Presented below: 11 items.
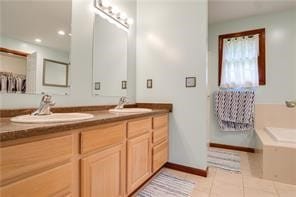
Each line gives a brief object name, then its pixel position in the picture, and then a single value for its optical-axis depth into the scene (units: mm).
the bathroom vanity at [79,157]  574
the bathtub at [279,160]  1531
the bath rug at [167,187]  1332
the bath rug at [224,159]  1905
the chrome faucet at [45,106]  947
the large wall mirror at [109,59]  1477
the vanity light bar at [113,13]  1497
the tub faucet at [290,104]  2192
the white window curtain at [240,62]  2411
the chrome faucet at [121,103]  1591
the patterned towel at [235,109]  2384
